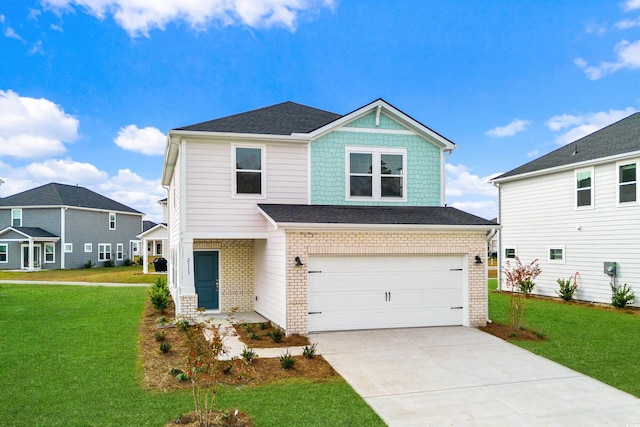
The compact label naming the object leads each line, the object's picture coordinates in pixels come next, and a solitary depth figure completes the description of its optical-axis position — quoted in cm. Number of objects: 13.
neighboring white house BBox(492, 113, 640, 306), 1627
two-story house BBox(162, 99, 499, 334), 1160
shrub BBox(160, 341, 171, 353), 936
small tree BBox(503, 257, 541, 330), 1157
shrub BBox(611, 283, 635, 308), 1588
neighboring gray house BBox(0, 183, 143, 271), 3631
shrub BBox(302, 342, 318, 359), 898
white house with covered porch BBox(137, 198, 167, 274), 2967
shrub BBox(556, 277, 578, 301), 1806
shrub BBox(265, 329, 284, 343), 1049
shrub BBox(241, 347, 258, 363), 839
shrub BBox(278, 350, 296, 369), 835
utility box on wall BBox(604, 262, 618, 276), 1662
